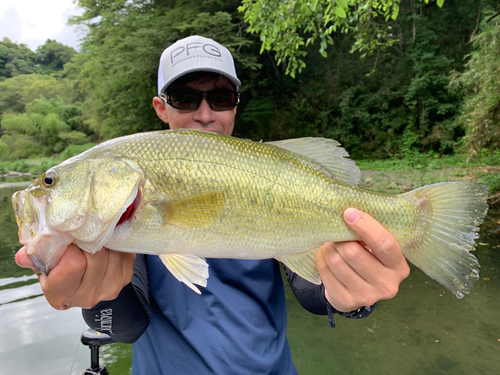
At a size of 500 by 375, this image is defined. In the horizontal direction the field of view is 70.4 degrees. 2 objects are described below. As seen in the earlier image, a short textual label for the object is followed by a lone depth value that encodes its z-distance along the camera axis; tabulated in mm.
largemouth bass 317
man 339
